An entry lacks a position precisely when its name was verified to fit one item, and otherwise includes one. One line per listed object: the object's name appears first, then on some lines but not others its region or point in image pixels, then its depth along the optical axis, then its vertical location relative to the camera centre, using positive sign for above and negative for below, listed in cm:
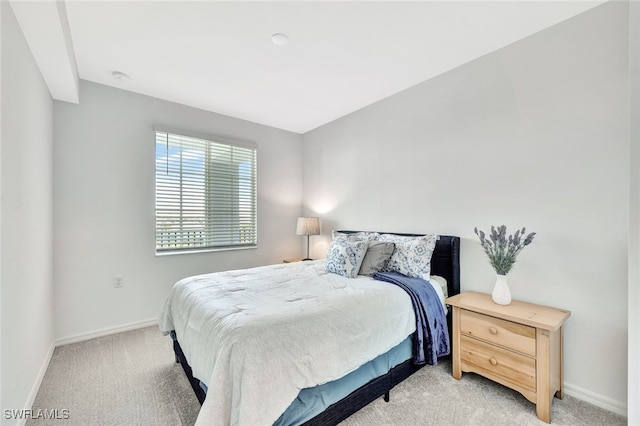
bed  131 -84
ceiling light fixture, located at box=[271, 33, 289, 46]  217 +139
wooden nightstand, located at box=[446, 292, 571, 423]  175 -92
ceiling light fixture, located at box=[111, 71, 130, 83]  275 +139
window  340 +26
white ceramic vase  209 -60
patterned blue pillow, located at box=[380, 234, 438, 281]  245 -40
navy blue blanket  212 -85
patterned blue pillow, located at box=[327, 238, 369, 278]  254 -42
